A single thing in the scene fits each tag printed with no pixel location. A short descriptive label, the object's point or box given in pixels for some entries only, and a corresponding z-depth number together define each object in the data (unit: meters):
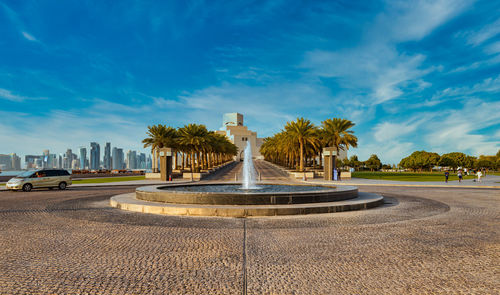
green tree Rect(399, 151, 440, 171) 75.52
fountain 9.27
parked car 18.11
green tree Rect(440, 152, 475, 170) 80.44
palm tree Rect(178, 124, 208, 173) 37.56
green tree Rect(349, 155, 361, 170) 95.69
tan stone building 150.30
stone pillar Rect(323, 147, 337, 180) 28.84
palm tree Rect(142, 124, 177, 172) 38.97
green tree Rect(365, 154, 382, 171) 93.25
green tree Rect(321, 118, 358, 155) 38.34
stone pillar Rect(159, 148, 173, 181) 28.47
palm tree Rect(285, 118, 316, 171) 36.31
